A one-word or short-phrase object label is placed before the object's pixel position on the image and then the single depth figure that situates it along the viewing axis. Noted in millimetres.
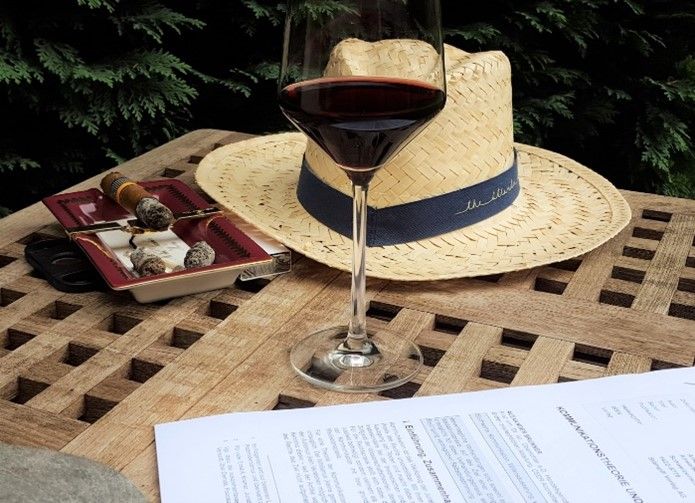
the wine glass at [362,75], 745
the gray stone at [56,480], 635
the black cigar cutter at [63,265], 988
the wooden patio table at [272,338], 771
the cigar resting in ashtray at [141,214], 1038
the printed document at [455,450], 661
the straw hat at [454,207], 1073
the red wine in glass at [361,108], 742
